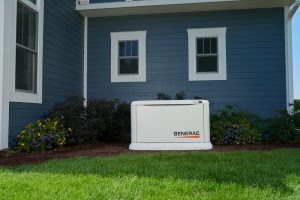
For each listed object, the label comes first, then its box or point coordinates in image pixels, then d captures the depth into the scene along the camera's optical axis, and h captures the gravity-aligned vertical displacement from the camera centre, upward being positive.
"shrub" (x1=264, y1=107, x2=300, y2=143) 7.72 -0.38
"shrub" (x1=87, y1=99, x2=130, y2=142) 7.50 -0.22
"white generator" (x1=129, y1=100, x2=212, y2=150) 6.75 -0.28
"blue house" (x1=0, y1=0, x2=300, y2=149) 8.79 +1.48
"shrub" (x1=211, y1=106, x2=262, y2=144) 7.68 -0.40
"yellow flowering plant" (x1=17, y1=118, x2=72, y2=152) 6.39 -0.47
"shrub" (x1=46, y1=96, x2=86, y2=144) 7.32 -0.14
